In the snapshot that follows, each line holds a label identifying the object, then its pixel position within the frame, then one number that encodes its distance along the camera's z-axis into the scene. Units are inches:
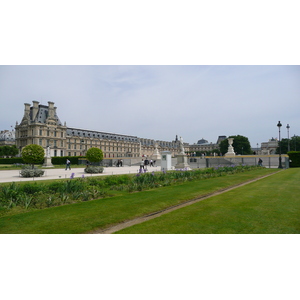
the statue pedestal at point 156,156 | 2063.0
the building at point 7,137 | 4653.5
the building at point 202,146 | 6771.7
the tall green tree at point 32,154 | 1049.5
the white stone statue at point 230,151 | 1784.0
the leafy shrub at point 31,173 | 864.9
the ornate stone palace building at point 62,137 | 3284.9
